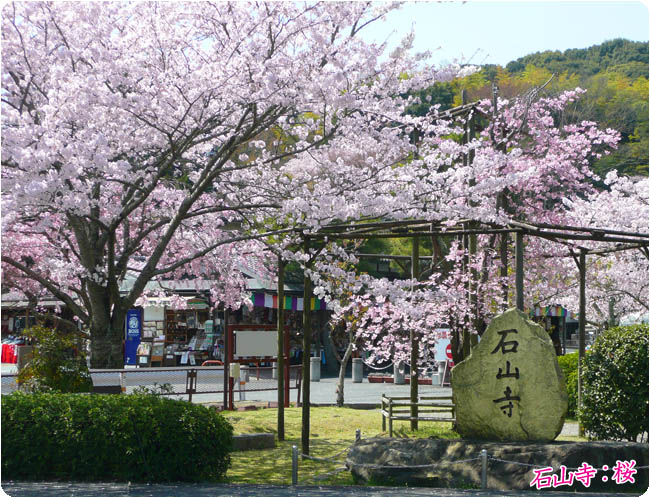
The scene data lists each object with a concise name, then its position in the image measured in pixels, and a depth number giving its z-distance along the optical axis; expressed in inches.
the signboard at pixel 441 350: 940.1
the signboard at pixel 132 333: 887.7
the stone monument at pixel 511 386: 380.2
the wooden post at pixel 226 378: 614.2
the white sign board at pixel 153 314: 1034.7
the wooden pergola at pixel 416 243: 410.3
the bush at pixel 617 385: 424.5
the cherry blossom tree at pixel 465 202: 429.7
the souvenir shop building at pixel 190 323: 909.8
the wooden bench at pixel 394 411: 460.2
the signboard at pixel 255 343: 618.8
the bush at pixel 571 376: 617.0
